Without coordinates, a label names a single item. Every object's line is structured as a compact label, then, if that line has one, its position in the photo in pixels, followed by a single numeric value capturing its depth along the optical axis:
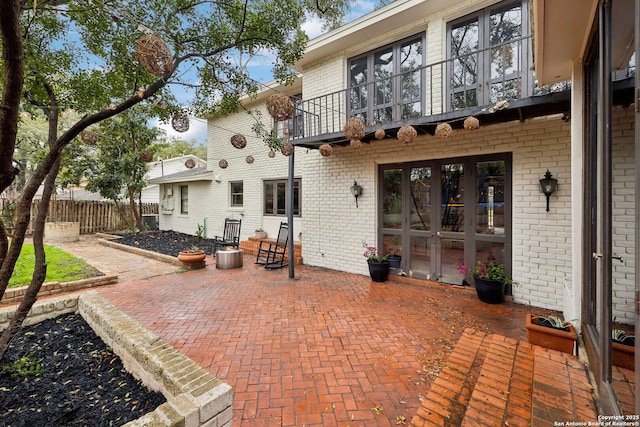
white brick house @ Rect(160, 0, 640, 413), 2.53
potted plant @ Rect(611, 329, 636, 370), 2.19
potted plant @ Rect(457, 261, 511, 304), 4.56
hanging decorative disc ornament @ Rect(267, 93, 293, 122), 4.16
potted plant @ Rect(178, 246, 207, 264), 6.83
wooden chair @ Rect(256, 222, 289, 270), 7.27
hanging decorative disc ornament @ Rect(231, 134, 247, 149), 6.18
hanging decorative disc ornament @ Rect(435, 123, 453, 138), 4.29
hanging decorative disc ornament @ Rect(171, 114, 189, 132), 4.36
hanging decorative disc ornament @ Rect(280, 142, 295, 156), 5.95
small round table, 7.05
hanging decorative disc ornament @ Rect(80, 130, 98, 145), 5.66
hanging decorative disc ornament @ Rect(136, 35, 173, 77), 2.56
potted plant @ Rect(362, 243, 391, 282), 5.92
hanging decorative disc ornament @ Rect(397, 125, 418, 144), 4.61
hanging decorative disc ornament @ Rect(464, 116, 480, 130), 4.09
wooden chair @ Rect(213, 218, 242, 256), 8.57
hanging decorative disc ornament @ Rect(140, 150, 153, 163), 8.07
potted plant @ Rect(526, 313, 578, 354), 2.65
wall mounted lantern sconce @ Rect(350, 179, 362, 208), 6.50
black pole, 6.24
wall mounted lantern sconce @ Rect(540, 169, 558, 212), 4.27
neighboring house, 20.45
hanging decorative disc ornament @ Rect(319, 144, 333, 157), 6.09
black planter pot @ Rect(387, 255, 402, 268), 6.12
